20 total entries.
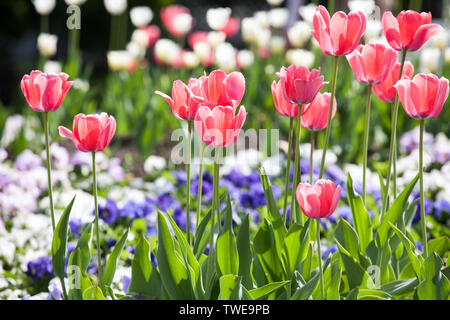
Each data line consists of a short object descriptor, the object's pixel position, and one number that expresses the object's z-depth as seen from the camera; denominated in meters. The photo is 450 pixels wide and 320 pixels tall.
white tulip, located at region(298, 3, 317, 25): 7.15
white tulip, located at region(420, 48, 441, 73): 7.22
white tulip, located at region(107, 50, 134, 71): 7.81
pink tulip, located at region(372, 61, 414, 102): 2.95
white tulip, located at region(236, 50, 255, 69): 7.74
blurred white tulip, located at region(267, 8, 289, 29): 7.90
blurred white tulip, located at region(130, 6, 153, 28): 7.94
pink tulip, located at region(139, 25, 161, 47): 8.03
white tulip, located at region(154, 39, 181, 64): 7.80
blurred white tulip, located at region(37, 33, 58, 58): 7.30
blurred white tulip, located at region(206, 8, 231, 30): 7.29
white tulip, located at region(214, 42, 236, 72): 7.31
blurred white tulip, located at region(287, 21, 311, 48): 7.70
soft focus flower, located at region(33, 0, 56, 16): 7.15
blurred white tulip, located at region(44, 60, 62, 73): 7.41
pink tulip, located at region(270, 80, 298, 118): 2.73
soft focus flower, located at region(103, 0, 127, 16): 7.73
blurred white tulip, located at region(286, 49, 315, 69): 7.25
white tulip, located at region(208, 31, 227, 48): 7.52
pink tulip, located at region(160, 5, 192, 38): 7.98
